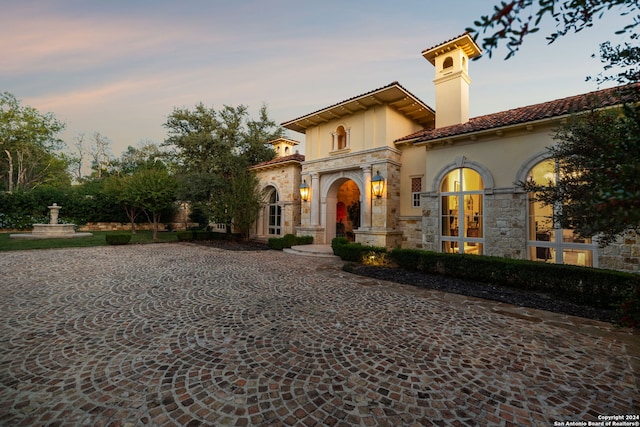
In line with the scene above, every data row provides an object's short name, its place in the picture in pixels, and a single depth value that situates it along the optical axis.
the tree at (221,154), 15.23
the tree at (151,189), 15.40
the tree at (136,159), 32.75
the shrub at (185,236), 15.86
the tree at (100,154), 30.85
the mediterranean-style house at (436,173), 7.75
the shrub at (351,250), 8.91
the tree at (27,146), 24.73
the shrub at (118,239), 13.15
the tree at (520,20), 1.28
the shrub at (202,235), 16.39
